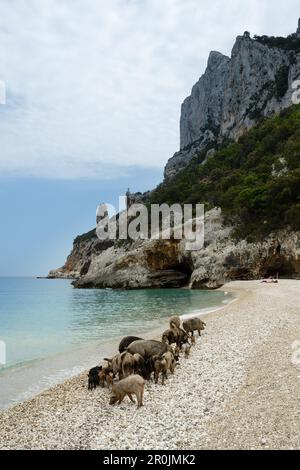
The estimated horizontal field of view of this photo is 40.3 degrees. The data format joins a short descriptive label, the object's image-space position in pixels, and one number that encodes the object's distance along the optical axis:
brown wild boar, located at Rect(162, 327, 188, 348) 13.57
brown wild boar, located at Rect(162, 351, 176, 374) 10.55
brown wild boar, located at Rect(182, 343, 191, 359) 12.59
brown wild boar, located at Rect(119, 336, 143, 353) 12.38
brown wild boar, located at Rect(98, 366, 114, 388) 10.20
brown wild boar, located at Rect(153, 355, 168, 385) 10.09
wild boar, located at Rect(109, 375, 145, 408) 8.49
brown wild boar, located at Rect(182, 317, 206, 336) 15.47
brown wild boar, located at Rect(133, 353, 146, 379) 10.07
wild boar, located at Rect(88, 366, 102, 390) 10.20
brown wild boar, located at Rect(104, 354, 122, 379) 10.12
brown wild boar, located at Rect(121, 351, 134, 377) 9.94
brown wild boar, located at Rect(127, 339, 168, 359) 10.67
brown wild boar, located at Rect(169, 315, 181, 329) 13.87
